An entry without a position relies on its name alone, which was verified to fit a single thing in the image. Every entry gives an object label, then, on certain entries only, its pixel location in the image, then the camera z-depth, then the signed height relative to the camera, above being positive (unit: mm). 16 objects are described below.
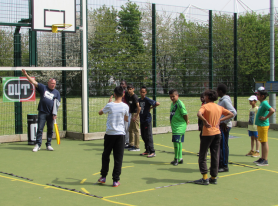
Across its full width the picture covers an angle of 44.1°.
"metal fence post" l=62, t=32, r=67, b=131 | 11391 +510
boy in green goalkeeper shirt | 7465 -472
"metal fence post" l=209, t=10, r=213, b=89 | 13682 +1835
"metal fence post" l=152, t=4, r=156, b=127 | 12281 +1730
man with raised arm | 9508 -194
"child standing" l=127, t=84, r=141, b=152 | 8922 -579
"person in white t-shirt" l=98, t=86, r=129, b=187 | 6008 -641
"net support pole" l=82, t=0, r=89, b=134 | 11125 +744
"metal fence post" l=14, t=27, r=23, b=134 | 10484 +1165
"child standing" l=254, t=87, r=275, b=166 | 7566 -574
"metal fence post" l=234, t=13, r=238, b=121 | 14633 +1555
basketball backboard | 10539 +2685
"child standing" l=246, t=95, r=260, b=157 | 8688 -781
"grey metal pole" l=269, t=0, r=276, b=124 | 13484 +1410
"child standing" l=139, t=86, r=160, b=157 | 8602 -566
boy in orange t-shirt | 6113 -654
